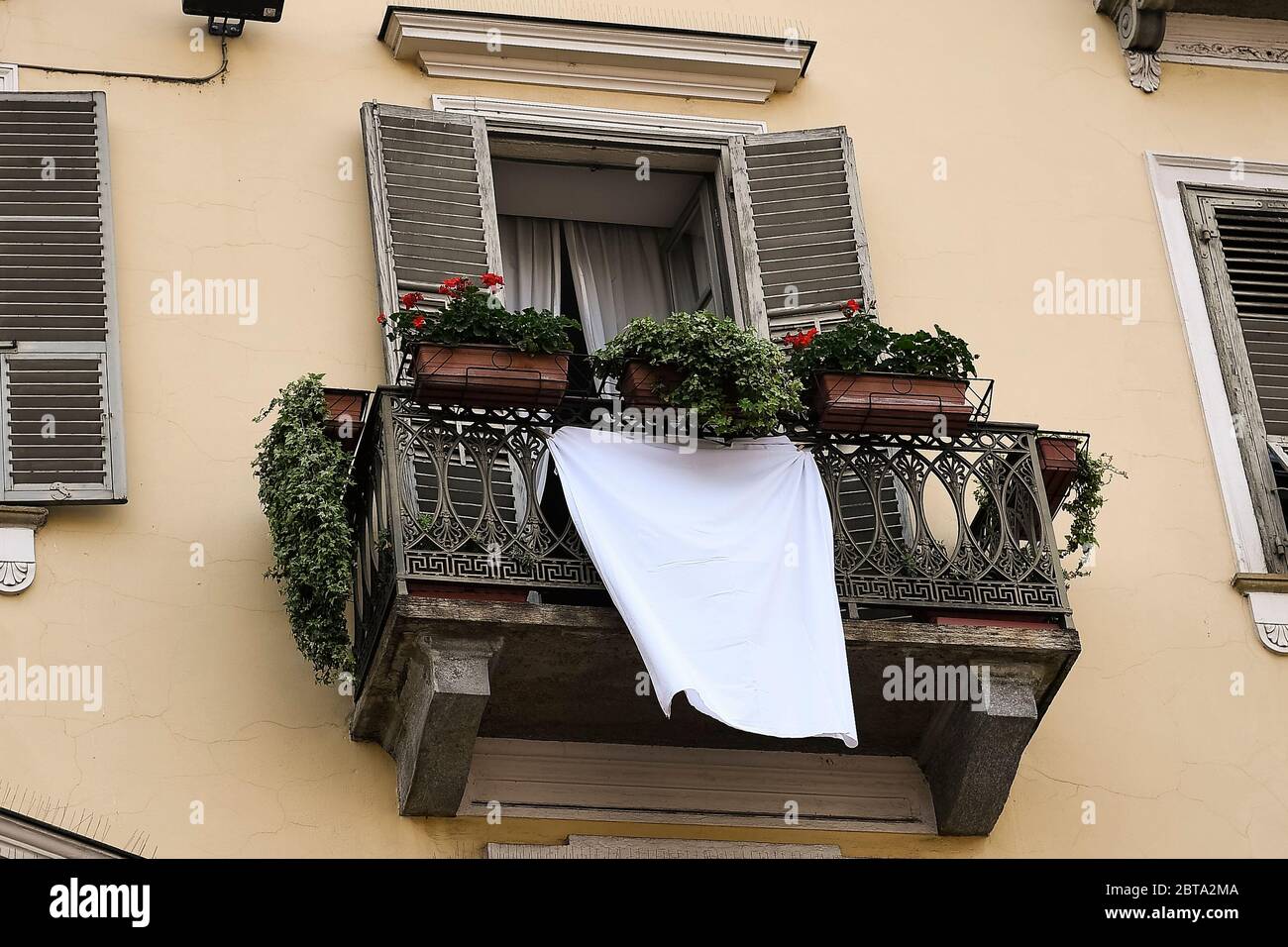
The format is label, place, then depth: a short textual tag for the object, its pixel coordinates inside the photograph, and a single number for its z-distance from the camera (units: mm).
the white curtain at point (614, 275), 10242
